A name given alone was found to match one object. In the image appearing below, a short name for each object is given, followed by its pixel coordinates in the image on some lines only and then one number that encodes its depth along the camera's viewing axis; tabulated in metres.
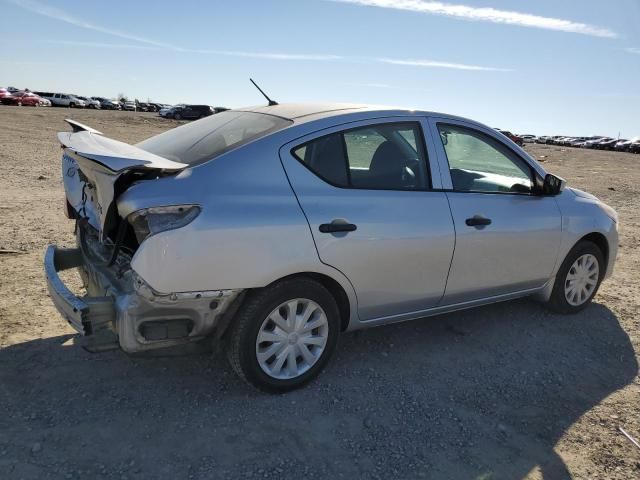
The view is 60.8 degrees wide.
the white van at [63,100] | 54.03
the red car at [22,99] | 45.28
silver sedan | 2.91
